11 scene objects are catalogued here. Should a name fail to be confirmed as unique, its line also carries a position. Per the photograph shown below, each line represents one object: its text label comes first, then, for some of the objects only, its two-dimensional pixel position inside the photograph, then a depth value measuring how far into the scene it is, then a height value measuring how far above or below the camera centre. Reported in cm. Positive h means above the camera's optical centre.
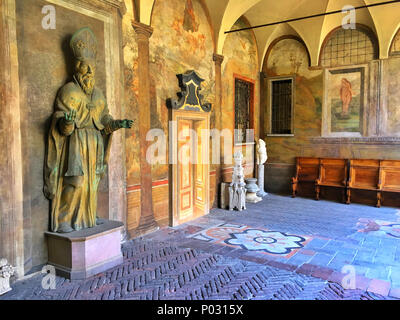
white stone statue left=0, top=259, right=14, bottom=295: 388 -157
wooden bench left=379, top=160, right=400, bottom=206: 903 -94
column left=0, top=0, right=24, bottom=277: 402 -2
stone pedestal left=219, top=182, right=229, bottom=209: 890 -139
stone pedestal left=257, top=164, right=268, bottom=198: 1075 -117
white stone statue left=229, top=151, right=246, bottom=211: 866 -121
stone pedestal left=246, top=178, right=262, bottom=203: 968 -138
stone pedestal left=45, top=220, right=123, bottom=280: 431 -145
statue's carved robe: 438 -16
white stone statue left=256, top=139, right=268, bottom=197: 1059 -52
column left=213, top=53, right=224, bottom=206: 880 +118
